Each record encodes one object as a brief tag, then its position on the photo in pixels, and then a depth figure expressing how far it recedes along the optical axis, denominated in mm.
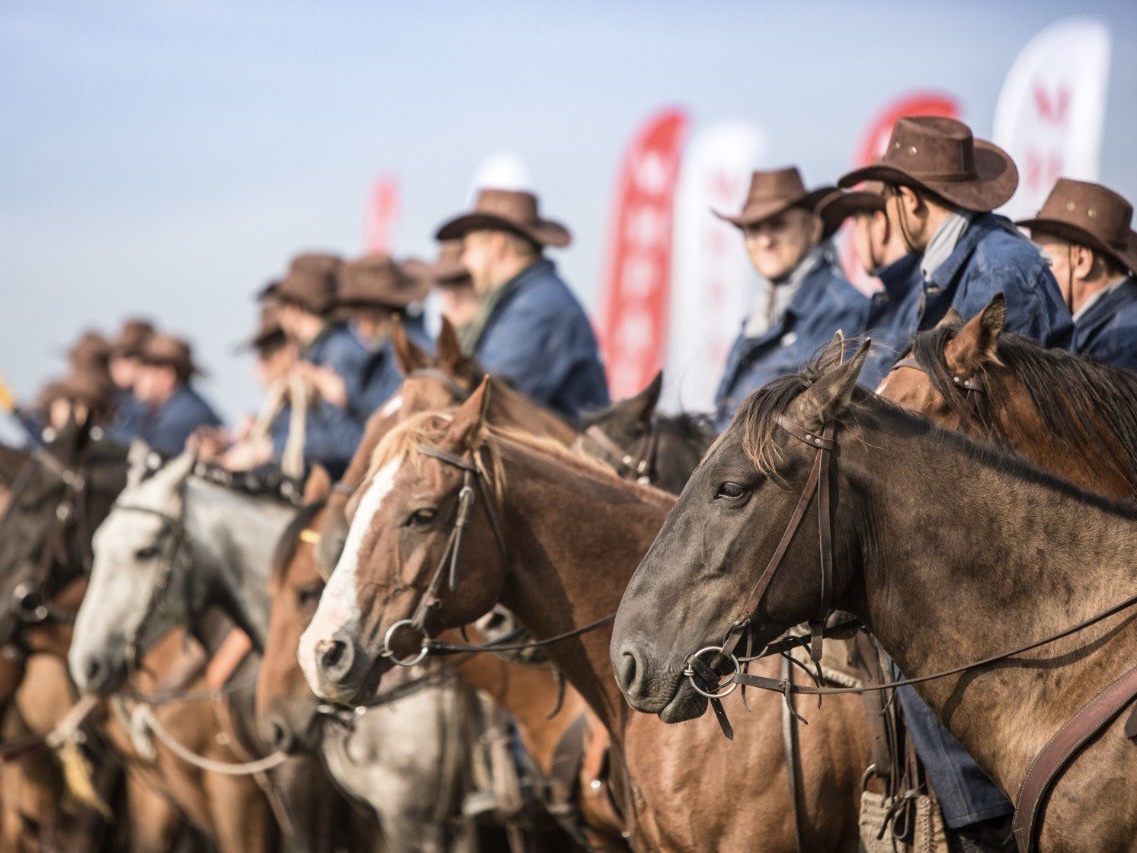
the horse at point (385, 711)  11742
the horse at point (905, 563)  7051
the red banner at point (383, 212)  42031
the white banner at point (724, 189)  26386
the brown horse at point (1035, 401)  7855
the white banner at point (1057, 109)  17469
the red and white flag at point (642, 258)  28266
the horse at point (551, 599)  9367
